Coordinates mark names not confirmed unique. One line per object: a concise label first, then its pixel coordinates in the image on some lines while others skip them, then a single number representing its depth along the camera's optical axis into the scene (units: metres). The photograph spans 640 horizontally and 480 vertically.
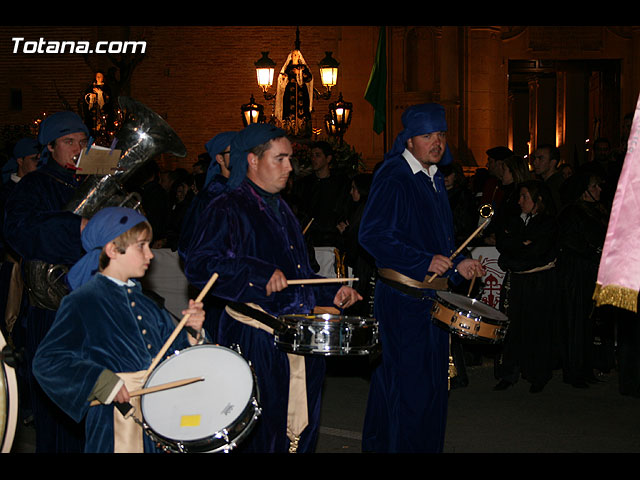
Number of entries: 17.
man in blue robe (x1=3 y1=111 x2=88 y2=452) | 5.17
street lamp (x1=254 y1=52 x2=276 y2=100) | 20.38
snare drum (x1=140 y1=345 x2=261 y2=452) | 3.66
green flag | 21.27
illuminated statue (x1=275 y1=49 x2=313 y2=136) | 19.12
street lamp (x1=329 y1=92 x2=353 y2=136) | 18.55
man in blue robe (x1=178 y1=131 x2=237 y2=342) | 6.73
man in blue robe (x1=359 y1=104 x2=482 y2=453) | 5.75
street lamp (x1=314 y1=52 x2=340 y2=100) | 19.80
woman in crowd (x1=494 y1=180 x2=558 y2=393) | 9.01
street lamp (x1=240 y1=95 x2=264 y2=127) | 19.75
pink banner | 2.51
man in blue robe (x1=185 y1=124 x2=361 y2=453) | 4.60
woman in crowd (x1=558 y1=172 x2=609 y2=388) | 9.14
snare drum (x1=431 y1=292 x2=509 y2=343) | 5.30
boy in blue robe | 3.80
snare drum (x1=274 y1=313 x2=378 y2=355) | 4.37
